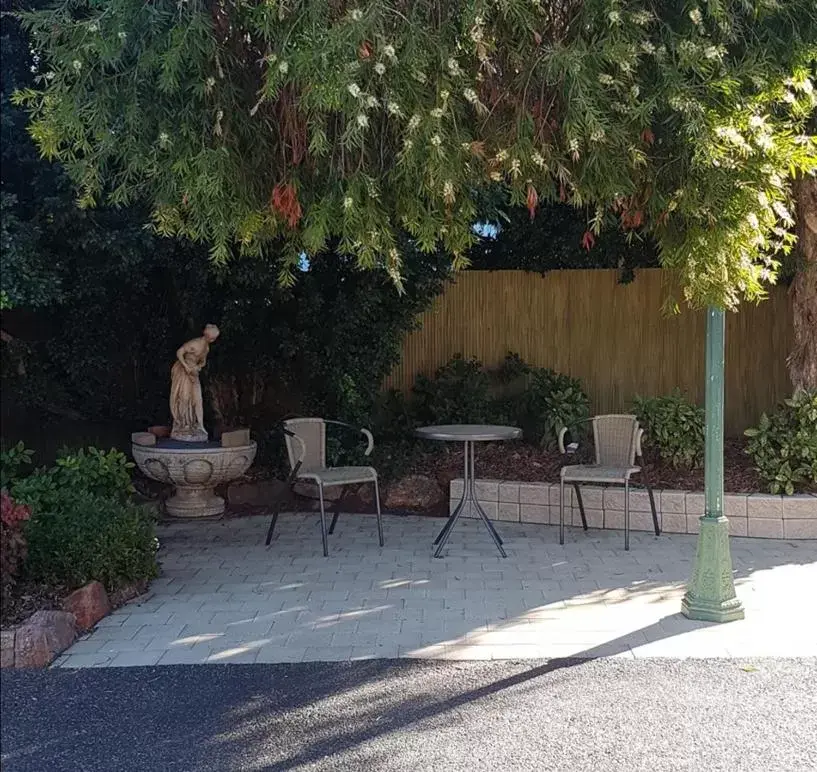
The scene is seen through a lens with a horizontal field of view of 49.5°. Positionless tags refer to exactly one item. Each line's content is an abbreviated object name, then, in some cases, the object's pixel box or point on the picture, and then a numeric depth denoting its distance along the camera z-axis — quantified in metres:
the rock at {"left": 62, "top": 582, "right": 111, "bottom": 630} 4.55
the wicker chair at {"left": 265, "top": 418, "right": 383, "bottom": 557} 6.27
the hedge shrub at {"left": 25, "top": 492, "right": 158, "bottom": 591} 4.80
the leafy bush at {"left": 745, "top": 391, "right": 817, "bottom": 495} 6.64
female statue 7.29
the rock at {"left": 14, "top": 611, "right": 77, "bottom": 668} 4.10
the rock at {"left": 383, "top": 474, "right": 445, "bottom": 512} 7.68
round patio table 6.05
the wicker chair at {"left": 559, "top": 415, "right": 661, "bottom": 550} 6.29
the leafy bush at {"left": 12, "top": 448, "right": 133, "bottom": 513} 5.83
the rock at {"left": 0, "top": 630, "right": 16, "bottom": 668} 4.09
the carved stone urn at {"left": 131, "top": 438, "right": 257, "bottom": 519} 7.12
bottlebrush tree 3.70
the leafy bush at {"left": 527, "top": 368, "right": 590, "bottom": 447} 8.02
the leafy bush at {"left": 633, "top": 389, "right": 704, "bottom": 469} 7.21
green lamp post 4.59
